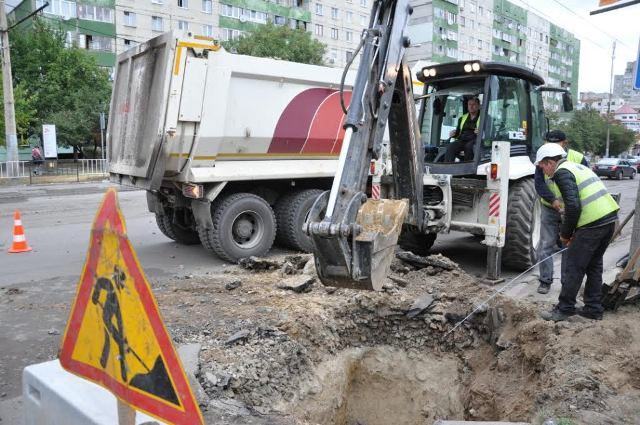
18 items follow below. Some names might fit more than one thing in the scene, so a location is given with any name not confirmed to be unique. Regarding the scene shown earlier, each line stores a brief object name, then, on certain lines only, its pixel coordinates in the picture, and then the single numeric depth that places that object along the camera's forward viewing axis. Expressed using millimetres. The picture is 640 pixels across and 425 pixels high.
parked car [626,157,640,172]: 31672
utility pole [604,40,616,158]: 45406
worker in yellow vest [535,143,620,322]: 4641
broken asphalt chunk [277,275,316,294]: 5496
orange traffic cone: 8023
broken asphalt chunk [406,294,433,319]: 5039
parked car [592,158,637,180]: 29922
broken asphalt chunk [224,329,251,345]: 4168
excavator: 3492
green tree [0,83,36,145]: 22125
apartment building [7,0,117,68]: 36438
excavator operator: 6957
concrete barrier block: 2445
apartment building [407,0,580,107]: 58409
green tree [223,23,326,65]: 33781
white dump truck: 6930
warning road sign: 1973
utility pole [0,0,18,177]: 18859
